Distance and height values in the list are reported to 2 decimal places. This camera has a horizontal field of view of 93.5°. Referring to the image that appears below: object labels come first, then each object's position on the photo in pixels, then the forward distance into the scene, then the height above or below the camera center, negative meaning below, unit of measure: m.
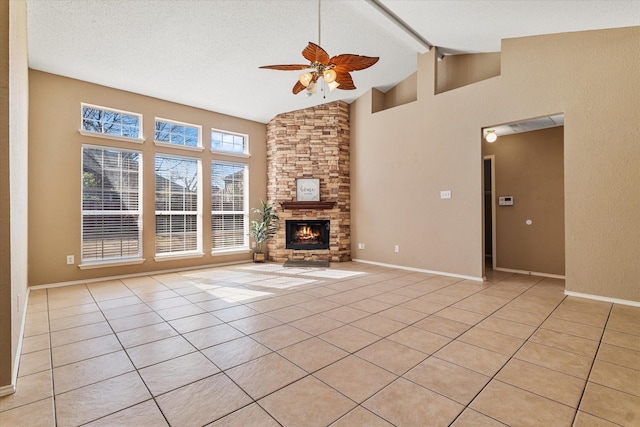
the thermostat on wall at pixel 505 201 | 5.57 +0.18
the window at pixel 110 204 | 4.78 +0.17
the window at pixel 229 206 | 6.27 +0.15
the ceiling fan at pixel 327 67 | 3.05 +1.56
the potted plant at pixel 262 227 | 6.58 -0.31
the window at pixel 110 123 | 4.79 +1.52
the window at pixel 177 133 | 5.55 +1.53
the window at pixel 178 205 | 5.53 +0.16
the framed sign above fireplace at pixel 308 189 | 6.67 +0.51
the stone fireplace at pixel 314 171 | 6.66 +0.92
